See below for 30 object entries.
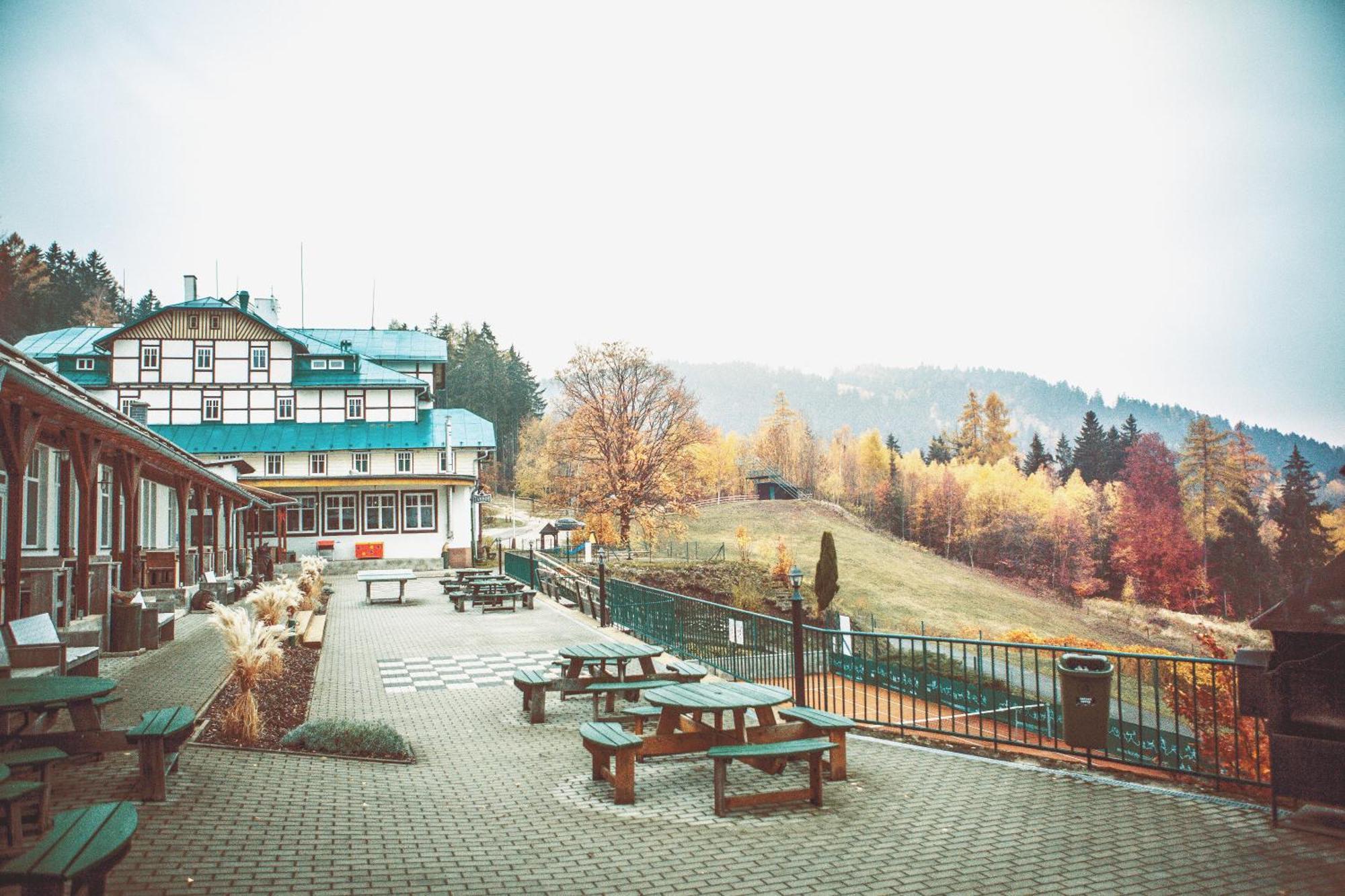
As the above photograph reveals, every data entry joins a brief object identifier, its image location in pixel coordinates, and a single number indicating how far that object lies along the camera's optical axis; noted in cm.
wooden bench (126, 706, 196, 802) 564
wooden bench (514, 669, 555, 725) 916
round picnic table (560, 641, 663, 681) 906
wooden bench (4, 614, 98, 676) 744
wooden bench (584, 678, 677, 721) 848
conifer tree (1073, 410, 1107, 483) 8612
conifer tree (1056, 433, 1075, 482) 9244
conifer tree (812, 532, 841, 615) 4112
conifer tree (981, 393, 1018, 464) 9712
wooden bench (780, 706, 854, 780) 666
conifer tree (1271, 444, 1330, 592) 4544
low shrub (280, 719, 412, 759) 784
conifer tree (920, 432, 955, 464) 11069
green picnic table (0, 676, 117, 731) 517
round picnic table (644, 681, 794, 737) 653
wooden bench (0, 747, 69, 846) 477
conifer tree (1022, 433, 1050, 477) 9338
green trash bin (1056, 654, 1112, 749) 708
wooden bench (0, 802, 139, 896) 296
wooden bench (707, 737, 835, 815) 593
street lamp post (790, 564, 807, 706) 874
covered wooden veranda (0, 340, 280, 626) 878
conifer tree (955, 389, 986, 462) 9812
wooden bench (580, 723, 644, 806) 629
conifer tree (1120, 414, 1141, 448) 8647
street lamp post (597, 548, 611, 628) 1661
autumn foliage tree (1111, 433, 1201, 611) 5931
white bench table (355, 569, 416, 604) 2380
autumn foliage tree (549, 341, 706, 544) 4588
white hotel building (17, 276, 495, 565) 4341
